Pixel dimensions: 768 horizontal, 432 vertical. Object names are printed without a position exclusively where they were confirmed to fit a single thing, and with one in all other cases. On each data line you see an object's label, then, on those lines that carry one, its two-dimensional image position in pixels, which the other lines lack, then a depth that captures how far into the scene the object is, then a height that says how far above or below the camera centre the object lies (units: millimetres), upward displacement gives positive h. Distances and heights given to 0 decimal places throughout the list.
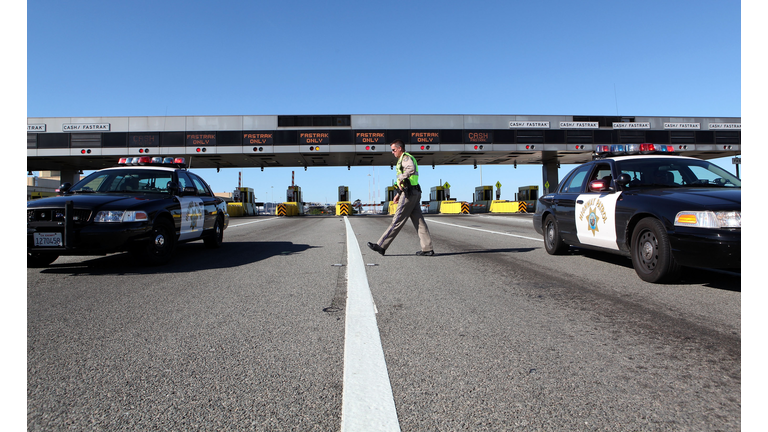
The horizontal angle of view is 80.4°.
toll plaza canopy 29109 +5277
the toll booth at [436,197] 51938 +2032
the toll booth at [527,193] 48488 +2205
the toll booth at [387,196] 48859 +2111
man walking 7047 +188
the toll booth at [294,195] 48606 +2142
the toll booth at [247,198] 40812 +1539
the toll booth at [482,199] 44875 +1584
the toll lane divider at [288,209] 37312 +469
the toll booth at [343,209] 42453 +498
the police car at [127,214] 5355 +16
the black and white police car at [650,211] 4141 +13
